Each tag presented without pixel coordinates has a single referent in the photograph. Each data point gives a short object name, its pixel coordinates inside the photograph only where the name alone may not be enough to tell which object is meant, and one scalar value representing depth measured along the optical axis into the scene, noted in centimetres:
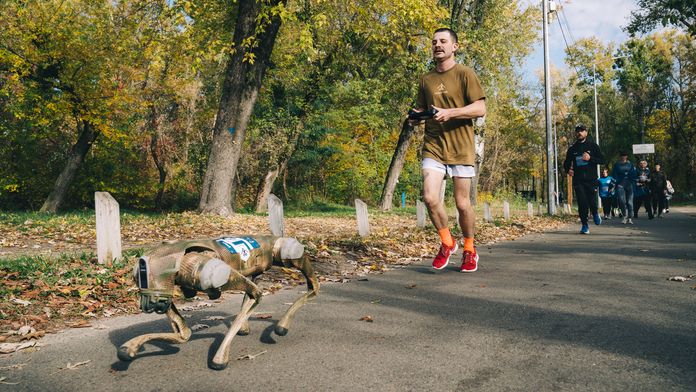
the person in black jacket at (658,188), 2061
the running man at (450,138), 594
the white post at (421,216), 1269
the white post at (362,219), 1002
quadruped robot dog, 232
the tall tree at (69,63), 2172
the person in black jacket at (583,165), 1136
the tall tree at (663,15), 1703
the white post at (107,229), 626
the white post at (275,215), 787
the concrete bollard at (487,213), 1618
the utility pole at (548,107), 2303
